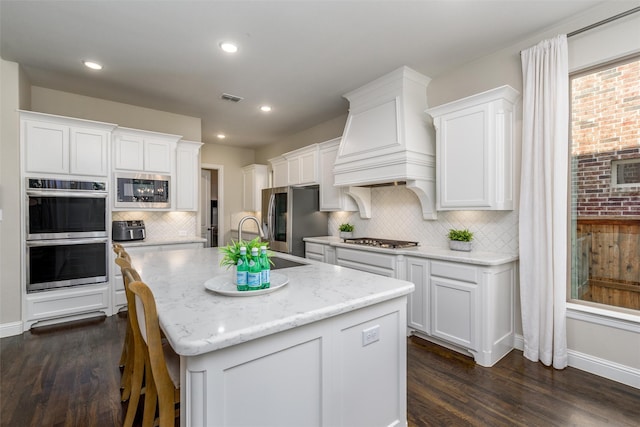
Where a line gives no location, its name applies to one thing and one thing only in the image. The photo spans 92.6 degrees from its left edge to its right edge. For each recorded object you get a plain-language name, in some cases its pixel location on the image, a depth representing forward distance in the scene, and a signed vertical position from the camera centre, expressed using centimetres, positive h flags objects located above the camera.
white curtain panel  250 +9
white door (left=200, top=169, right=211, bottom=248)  665 +19
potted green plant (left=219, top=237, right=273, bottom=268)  156 -19
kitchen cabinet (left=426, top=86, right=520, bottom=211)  277 +59
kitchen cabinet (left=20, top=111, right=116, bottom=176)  337 +79
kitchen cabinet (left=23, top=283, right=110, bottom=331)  337 -106
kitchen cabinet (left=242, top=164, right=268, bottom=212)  637 +59
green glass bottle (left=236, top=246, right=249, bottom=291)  154 -29
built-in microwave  402 +30
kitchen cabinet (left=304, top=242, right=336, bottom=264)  412 -56
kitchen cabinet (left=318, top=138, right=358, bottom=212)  442 +37
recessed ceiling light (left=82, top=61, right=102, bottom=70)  321 +157
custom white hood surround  332 +86
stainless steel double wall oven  337 -24
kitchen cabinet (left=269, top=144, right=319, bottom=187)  477 +76
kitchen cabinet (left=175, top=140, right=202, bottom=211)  459 +57
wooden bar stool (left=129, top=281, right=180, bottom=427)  114 -58
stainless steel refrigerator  460 -9
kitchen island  106 -57
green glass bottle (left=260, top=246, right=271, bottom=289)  157 -29
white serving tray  149 -39
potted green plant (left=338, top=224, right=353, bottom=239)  454 -28
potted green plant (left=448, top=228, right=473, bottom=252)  306 -28
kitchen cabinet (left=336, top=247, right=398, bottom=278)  321 -56
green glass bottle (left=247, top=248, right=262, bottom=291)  154 -30
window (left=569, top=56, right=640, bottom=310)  234 +21
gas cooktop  343 -37
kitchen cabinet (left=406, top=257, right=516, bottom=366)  257 -85
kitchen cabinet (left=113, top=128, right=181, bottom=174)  403 +86
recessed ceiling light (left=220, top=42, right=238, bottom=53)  284 +157
